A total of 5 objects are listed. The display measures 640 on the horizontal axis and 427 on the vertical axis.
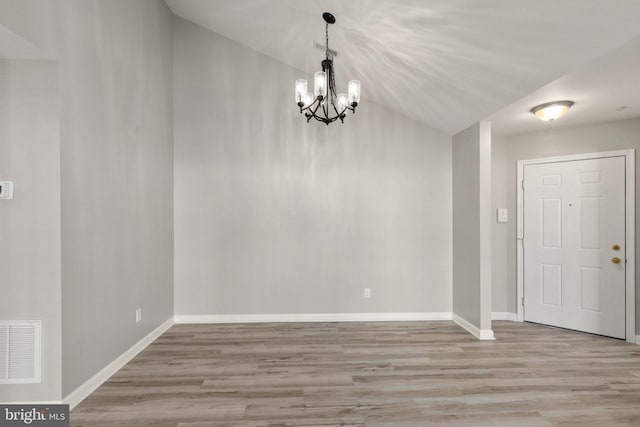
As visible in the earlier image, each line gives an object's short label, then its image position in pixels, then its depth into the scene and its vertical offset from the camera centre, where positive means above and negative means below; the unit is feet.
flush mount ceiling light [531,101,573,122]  10.59 +3.30
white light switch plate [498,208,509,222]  15.05 +0.00
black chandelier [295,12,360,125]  9.54 +3.69
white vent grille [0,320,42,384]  7.47 -2.93
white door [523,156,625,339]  12.69 -1.16
